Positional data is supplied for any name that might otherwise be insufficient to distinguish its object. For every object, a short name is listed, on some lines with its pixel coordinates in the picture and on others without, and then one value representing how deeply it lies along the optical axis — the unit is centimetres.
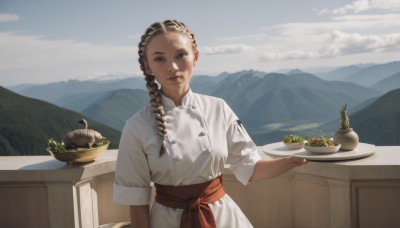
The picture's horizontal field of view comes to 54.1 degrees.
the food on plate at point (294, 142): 307
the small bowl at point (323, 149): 275
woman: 182
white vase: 286
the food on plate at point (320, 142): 278
